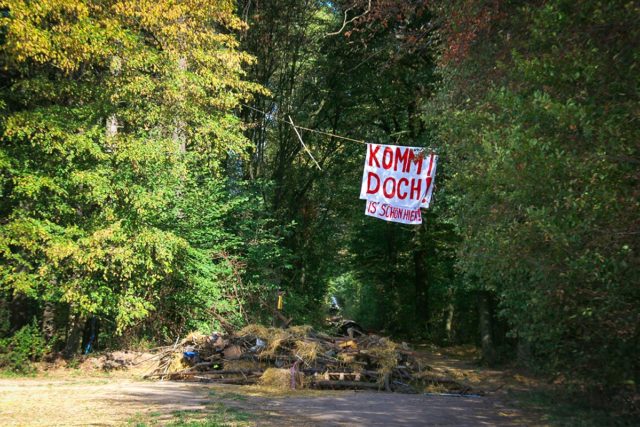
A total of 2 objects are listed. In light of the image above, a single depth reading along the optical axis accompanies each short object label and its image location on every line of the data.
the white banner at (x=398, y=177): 13.38
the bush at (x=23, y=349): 12.11
